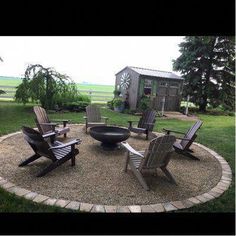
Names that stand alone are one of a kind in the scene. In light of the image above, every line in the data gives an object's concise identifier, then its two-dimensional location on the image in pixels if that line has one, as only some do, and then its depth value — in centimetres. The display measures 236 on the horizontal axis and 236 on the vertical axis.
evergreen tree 1546
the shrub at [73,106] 1147
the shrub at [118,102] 1284
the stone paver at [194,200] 319
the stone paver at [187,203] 310
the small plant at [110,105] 1360
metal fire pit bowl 500
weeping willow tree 1064
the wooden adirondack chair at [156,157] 348
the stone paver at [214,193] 343
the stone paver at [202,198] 325
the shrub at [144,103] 1262
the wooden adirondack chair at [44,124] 533
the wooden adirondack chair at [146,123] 660
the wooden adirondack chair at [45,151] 362
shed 1317
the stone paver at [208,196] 334
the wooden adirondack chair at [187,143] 500
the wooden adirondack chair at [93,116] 694
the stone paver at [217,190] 357
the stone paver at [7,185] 323
